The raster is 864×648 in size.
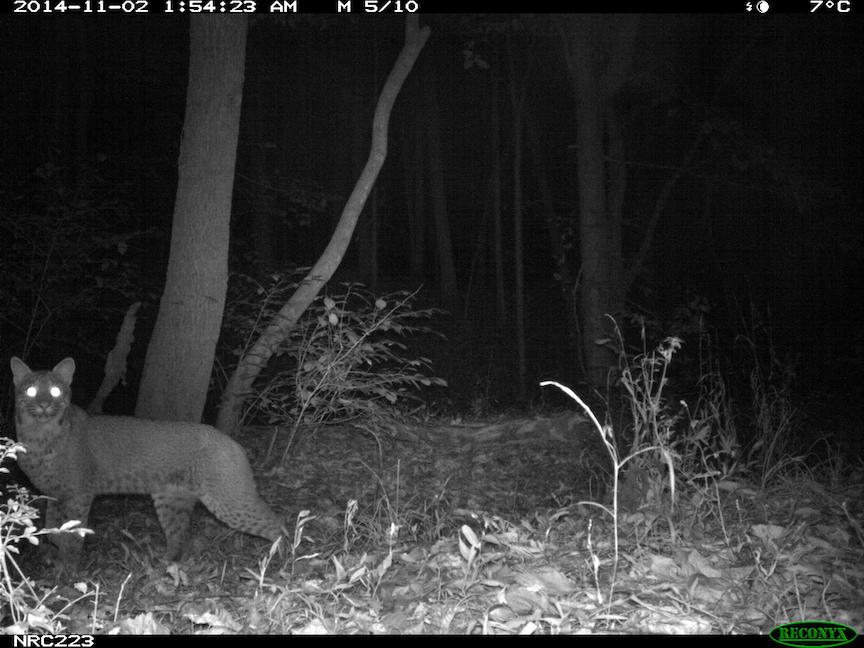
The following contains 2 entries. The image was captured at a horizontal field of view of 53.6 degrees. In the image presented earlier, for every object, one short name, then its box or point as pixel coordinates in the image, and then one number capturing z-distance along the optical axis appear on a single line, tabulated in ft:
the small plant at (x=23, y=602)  13.05
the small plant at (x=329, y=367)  29.17
